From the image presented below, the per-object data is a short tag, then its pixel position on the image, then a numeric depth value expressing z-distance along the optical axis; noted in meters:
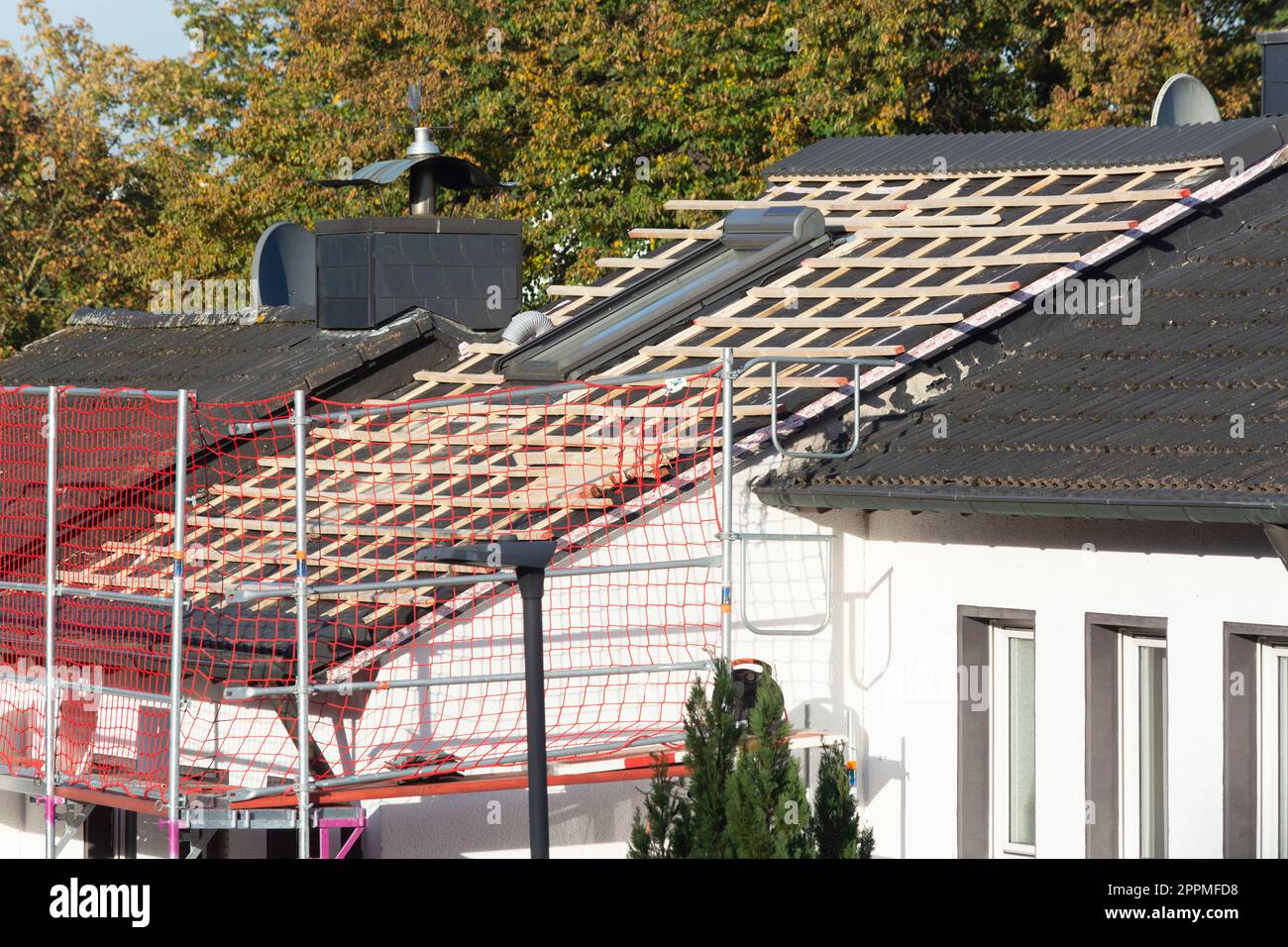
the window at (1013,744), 20.33
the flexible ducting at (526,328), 26.36
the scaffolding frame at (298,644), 17.37
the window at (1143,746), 19.17
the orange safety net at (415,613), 19.92
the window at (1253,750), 17.81
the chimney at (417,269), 30.47
